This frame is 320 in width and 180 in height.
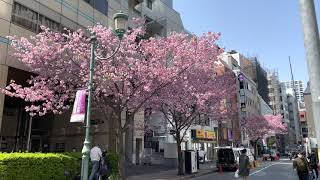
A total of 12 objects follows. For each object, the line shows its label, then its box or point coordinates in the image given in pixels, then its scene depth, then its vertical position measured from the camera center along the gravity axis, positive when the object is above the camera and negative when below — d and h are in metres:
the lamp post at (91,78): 7.73 +1.75
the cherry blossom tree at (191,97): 15.71 +2.32
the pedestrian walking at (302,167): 9.37 -1.38
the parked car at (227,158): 21.74 -2.42
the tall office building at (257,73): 65.73 +15.92
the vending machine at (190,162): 18.54 -2.36
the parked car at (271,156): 41.48 -4.36
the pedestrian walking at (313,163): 12.04 -1.59
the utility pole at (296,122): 92.87 +3.14
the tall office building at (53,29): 14.00 +4.94
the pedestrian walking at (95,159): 11.08 -1.28
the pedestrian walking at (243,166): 9.61 -1.37
